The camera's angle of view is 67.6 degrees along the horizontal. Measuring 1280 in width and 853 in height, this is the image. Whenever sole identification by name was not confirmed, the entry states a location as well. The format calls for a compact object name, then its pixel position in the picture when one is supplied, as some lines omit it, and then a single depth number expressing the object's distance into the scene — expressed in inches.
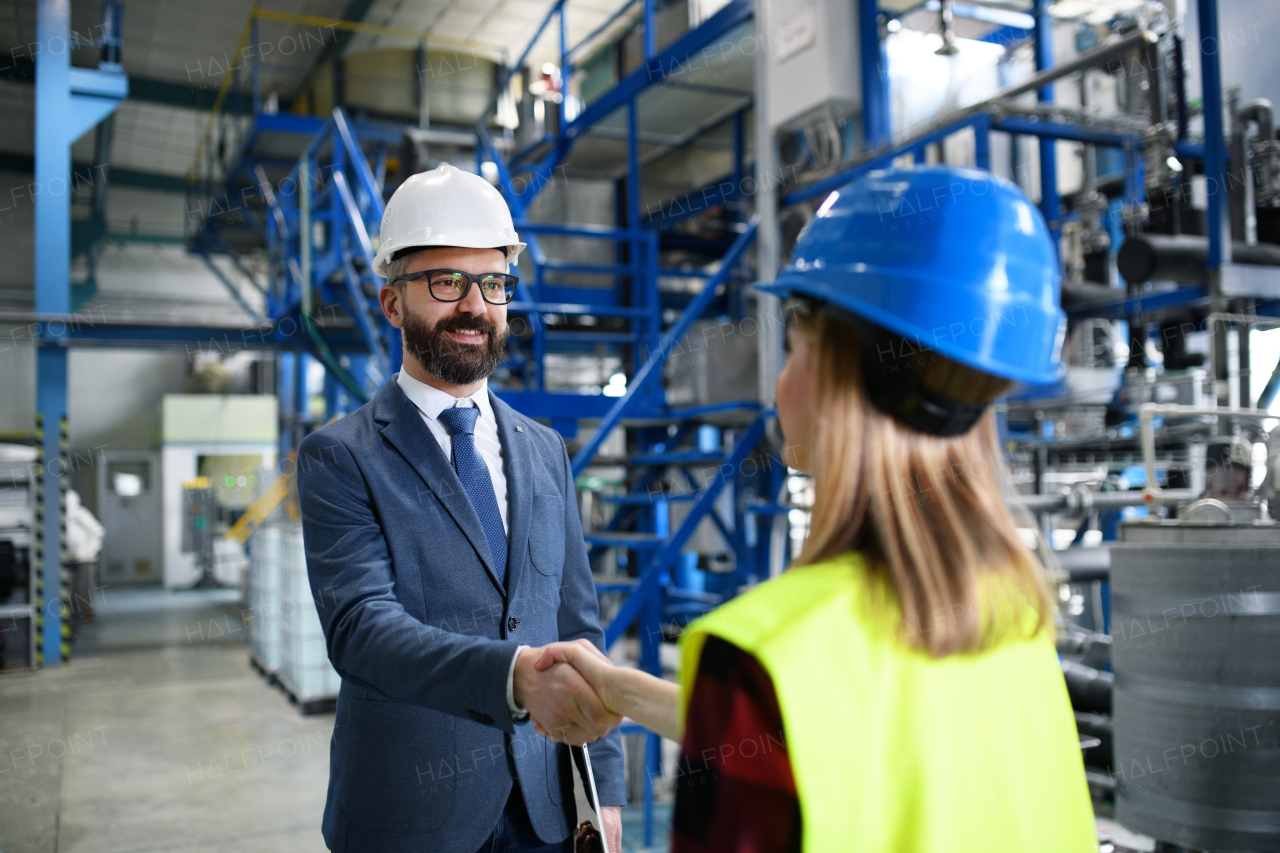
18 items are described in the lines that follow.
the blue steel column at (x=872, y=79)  215.6
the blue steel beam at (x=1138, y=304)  166.6
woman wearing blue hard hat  32.9
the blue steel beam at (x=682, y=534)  227.5
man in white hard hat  68.8
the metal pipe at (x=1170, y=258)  161.8
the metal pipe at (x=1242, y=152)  171.8
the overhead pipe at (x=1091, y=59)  173.9
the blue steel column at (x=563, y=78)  335.9
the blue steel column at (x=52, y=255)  406.6
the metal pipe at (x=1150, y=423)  139.9
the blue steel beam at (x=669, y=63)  253.1
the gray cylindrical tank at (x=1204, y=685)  123.3
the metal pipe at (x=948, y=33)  206.6
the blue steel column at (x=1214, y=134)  154.7
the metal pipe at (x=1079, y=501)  233.5
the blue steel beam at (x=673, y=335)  237.9
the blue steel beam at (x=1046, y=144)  221.8
